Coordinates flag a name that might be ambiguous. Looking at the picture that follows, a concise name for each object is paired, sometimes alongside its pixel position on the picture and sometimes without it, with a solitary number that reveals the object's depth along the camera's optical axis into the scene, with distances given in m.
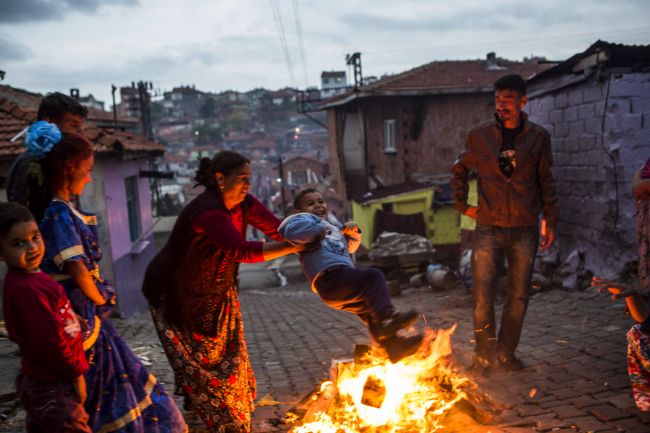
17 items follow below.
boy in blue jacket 3.19
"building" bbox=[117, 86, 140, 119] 31.24
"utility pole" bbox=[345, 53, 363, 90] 22.47
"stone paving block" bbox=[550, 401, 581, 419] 3.50
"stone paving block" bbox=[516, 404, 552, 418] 3.59
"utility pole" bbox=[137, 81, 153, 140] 27.22
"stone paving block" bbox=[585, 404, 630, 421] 3.39
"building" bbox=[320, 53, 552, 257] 20.52
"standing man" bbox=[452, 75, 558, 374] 4.46
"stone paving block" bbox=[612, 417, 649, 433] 3.20
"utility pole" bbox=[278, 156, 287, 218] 26.48
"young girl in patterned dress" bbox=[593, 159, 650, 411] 3.21
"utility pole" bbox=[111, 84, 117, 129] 17.44
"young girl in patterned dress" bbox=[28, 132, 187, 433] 2.53
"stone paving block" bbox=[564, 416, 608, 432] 3.29
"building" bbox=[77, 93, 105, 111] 54.09
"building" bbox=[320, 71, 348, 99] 82.19
